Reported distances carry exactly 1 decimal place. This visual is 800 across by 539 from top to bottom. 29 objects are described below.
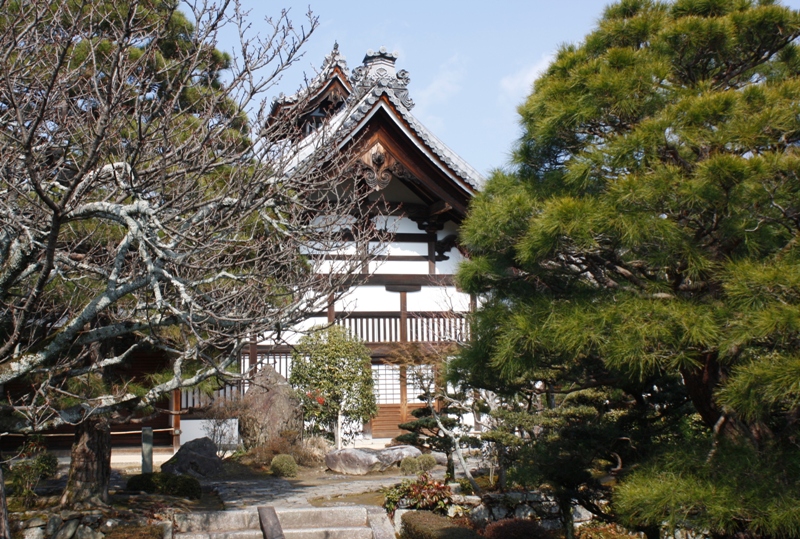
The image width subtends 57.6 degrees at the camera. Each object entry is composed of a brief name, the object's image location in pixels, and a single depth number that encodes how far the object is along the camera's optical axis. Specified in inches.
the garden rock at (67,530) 312.8
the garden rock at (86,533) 316.2
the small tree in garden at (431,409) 428.5
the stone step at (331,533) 341.1
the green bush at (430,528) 307.7
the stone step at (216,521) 341.4
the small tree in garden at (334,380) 535.5
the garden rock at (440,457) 536.4
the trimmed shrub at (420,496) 372.2
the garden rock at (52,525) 312.3
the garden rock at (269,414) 547.5
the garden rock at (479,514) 363.3
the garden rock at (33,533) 310.5
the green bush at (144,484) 395.5
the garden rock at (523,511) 366.0
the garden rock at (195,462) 476.4
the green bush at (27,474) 343.0
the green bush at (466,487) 396.2
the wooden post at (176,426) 528.1
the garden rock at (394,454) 511.2
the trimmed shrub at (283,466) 493.7
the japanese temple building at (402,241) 550.0
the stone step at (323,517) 357.4
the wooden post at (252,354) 558.3
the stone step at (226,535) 330.6
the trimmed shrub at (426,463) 489.4
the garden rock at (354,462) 500.7
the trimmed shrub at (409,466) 491.2
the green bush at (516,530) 315.3
